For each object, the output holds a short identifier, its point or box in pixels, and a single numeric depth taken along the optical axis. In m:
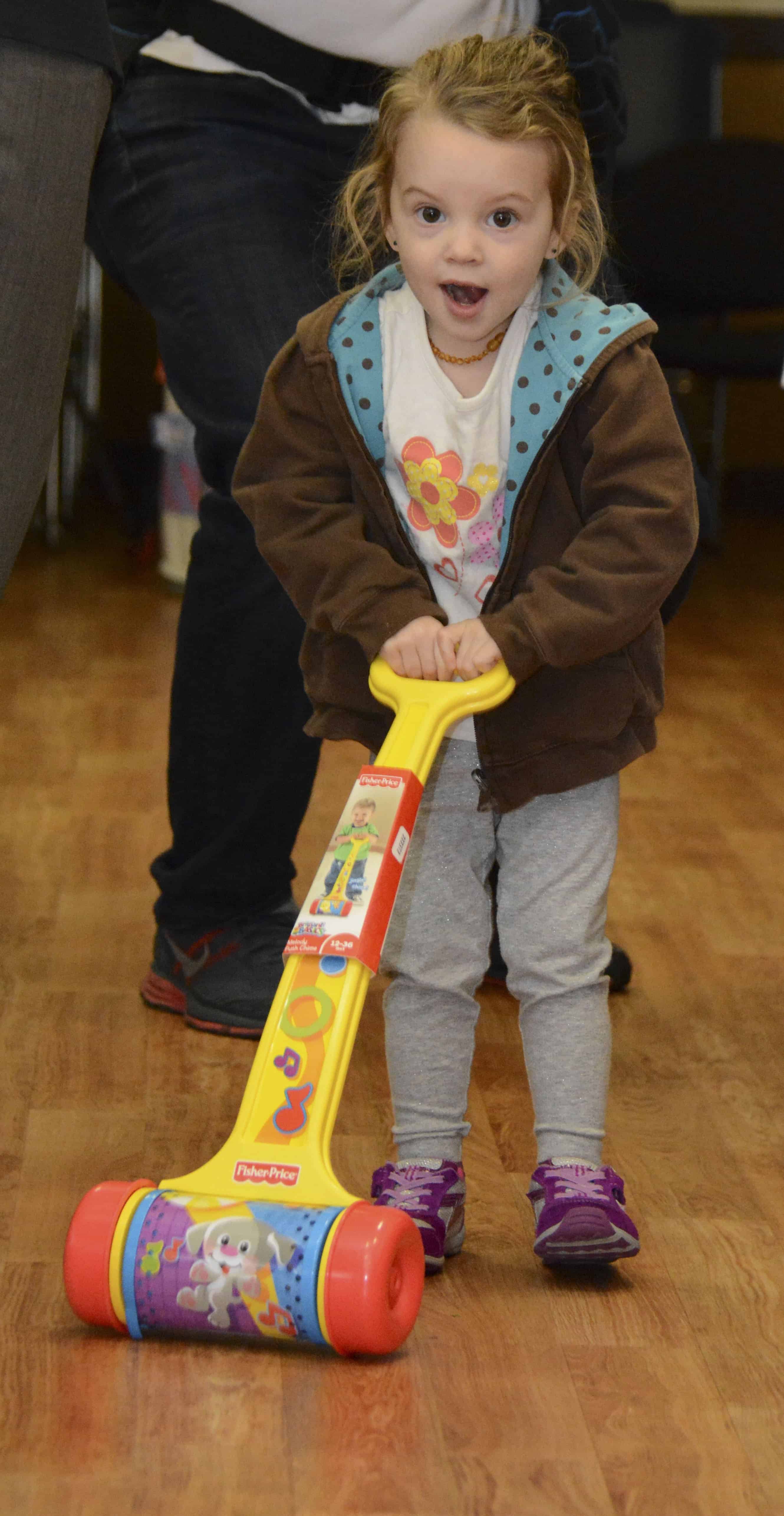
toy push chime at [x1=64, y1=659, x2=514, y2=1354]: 2.11
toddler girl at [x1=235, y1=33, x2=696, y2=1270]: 2.28
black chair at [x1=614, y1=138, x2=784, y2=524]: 5.86
